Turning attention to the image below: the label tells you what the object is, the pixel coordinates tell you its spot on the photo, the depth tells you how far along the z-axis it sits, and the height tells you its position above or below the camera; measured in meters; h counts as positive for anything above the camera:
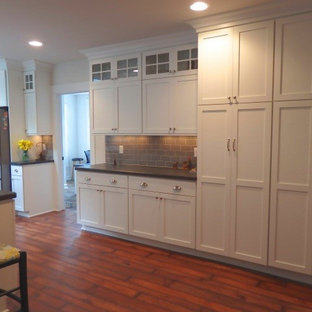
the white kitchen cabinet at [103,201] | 3.83 -0.89
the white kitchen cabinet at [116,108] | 3.97 +0.38
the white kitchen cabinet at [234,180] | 2.90 -0.46
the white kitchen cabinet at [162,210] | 3.36 -0.90
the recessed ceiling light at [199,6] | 2.70 +1.19
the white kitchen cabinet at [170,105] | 3.54 +0.37
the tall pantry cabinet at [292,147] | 2.65 -0.12
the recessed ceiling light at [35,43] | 3.88 +1.21
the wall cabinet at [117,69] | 3.95 +0.92
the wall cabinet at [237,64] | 2.81 +0.70
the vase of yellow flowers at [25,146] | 5.03 -0.19
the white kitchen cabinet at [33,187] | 4.88 -0.89
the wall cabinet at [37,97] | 5.02 +0.65
